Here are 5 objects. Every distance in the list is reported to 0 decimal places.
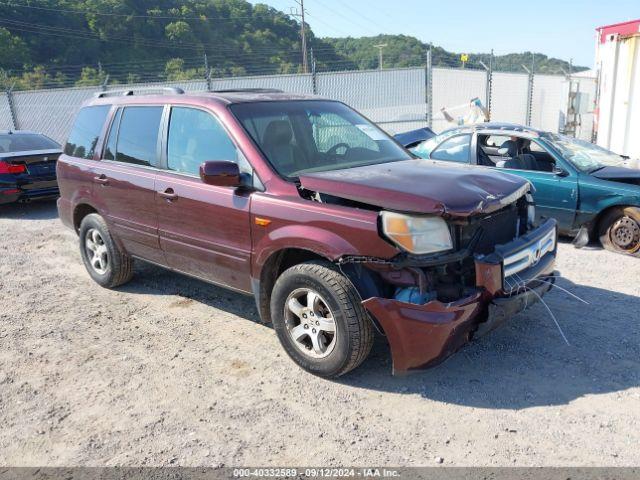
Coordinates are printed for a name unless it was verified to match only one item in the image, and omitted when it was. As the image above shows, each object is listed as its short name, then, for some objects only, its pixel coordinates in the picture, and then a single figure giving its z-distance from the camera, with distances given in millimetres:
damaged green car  6418
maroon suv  3422
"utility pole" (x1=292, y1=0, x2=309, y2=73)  39078
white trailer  9203
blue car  9352
